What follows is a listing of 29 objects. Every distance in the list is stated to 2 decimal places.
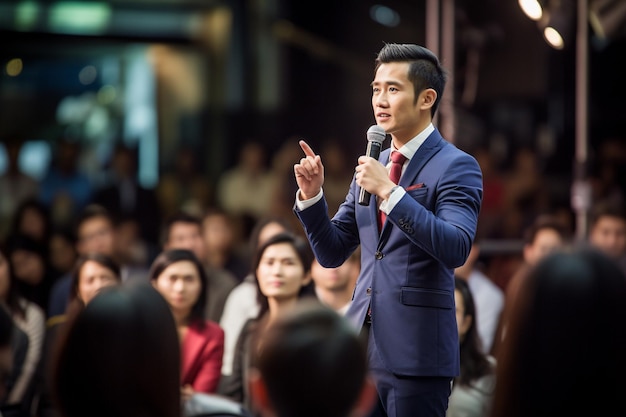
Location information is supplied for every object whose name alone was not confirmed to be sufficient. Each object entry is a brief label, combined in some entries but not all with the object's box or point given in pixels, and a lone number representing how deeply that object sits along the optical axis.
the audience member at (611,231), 13.40
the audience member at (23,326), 10.81
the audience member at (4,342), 5.37
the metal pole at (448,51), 13.73
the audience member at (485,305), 12.09
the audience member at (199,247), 12.34
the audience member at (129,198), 18.03
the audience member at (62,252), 14.89
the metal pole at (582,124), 12.88
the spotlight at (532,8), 10.41
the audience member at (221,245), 14.61
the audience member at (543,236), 12.11
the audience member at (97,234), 13.84
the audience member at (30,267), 13.52
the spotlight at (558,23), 10.51
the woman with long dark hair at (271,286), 9.96
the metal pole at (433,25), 13.58
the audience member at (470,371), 9.36
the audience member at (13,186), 18.33
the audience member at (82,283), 10.72
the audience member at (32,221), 15.53
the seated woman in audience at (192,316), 9.79
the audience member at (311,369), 3.89
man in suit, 6.35
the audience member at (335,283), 10.80
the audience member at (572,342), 3.86
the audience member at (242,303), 11.12
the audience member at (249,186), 18.47
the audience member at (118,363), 4.02
